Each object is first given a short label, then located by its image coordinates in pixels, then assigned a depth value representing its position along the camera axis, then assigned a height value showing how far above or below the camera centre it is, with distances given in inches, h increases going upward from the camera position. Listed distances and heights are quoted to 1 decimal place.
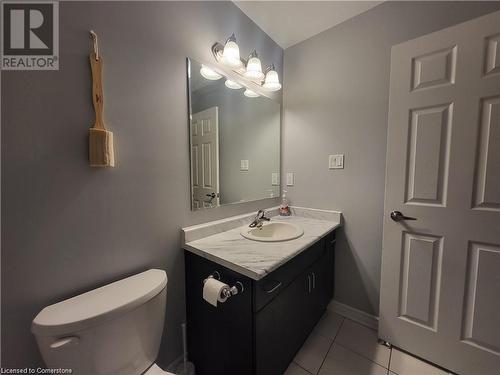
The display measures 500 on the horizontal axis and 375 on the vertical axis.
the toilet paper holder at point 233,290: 33.9 -20.2
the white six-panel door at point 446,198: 39.9 -5.2
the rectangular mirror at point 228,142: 47.4 +8.8
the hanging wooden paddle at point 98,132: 31.2 +6.1
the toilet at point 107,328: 25.3 -21.8
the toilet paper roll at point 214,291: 33.6 -20.3
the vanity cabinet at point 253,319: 35.0 -29.4
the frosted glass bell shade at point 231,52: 48.3 +29.3
